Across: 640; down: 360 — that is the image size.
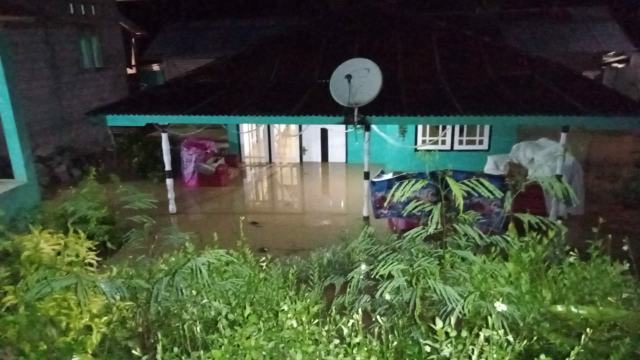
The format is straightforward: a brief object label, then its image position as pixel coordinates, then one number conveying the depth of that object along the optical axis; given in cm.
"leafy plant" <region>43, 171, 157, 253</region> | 598
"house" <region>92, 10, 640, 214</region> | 680
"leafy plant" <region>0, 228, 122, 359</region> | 293
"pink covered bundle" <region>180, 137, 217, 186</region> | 982
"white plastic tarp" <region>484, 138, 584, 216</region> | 732
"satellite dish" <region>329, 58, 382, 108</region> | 691
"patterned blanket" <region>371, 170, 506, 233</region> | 616
